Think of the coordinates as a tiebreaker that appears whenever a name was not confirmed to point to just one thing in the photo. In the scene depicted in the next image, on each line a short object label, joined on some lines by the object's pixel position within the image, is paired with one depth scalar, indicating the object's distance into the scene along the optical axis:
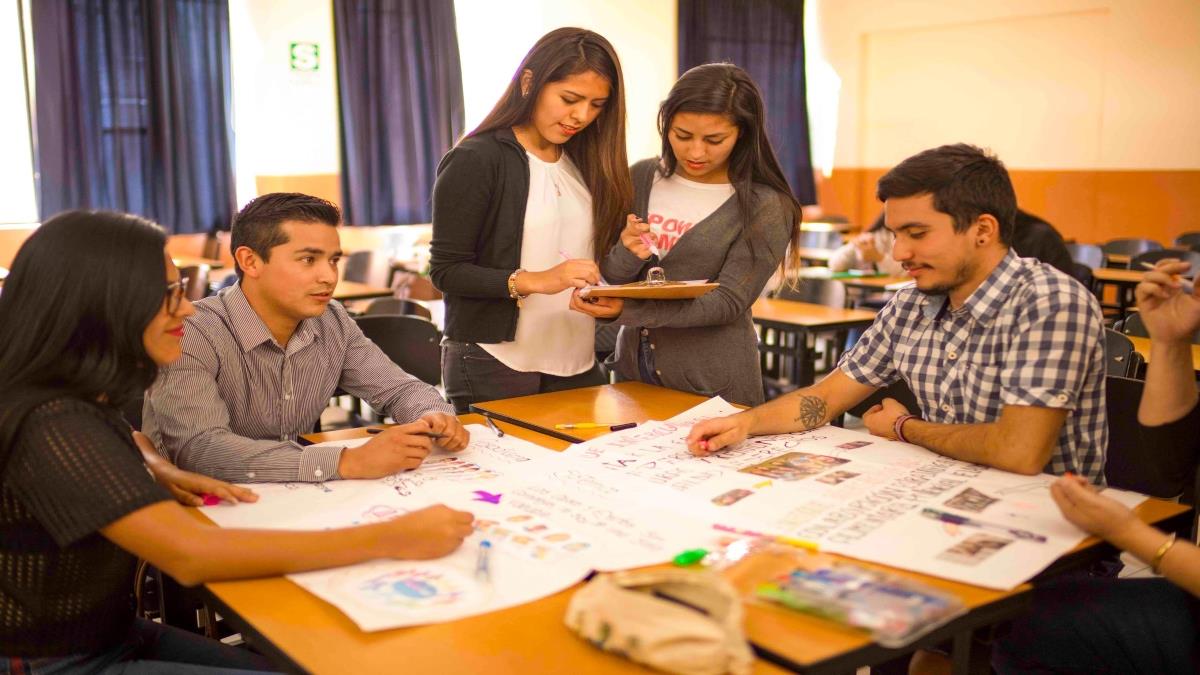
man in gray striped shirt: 1.78
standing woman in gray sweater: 2.43
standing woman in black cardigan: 2.34
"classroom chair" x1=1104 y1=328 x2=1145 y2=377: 2.88
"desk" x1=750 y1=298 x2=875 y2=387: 4.41
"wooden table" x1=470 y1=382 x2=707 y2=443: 2.22
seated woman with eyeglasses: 1.30
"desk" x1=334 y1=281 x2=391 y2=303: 4.78
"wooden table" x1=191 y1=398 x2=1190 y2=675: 1.13
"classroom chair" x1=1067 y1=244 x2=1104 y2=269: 6.80
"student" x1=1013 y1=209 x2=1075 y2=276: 3.79
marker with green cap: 1.36
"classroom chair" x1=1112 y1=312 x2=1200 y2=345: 3.84
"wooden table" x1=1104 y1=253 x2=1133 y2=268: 7.29
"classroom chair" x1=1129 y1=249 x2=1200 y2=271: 6.16
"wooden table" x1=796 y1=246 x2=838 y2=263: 7.47
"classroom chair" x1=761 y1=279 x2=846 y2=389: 4.90
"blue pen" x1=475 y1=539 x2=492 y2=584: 1.34
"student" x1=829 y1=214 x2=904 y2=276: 5.59
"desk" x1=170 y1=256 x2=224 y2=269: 5.85
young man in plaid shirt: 1.77
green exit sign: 7.29
